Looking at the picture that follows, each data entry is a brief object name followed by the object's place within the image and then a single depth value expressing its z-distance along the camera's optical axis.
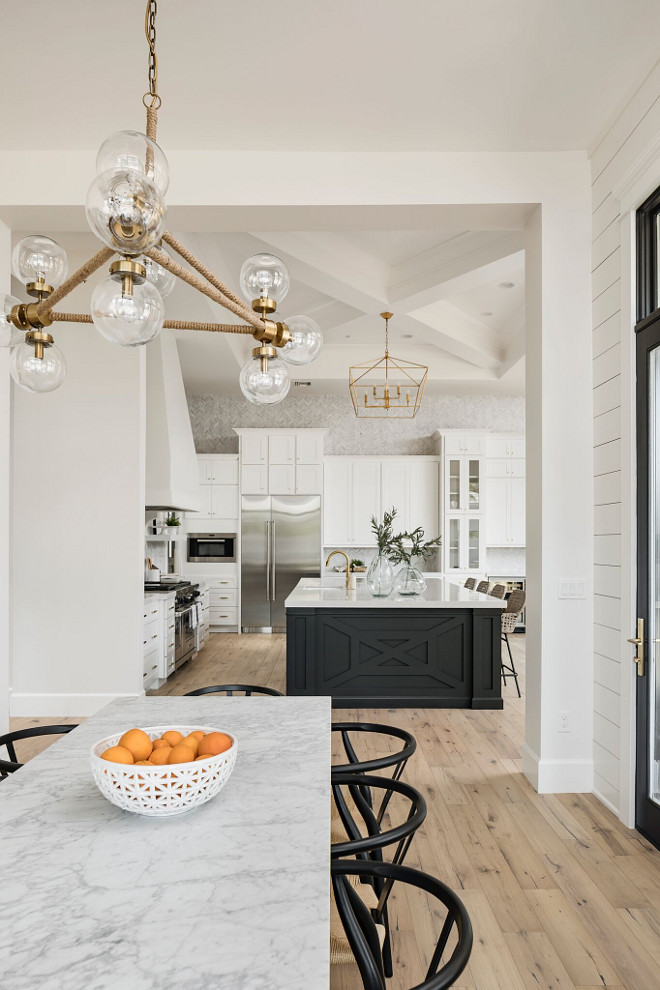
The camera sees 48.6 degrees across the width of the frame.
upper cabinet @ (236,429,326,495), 9.19
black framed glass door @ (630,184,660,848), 3.04
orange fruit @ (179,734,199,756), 1.63
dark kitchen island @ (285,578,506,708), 5.19
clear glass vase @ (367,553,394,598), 5.51
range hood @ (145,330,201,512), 6.44
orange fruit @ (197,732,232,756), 1.62
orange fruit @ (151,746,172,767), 1.57
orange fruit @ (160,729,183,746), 1.72
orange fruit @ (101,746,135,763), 1.54
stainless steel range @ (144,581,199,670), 6.59
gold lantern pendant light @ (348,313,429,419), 8.73
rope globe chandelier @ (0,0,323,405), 1.42
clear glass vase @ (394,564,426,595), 5.51
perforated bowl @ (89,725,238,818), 1.48
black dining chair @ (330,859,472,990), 1.06
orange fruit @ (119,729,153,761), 1.61
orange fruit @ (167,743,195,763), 1.56
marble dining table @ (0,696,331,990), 1.03
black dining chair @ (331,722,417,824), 2.03
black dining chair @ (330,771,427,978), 1.56
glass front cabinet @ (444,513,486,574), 9.14
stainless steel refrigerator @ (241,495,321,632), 9.05
